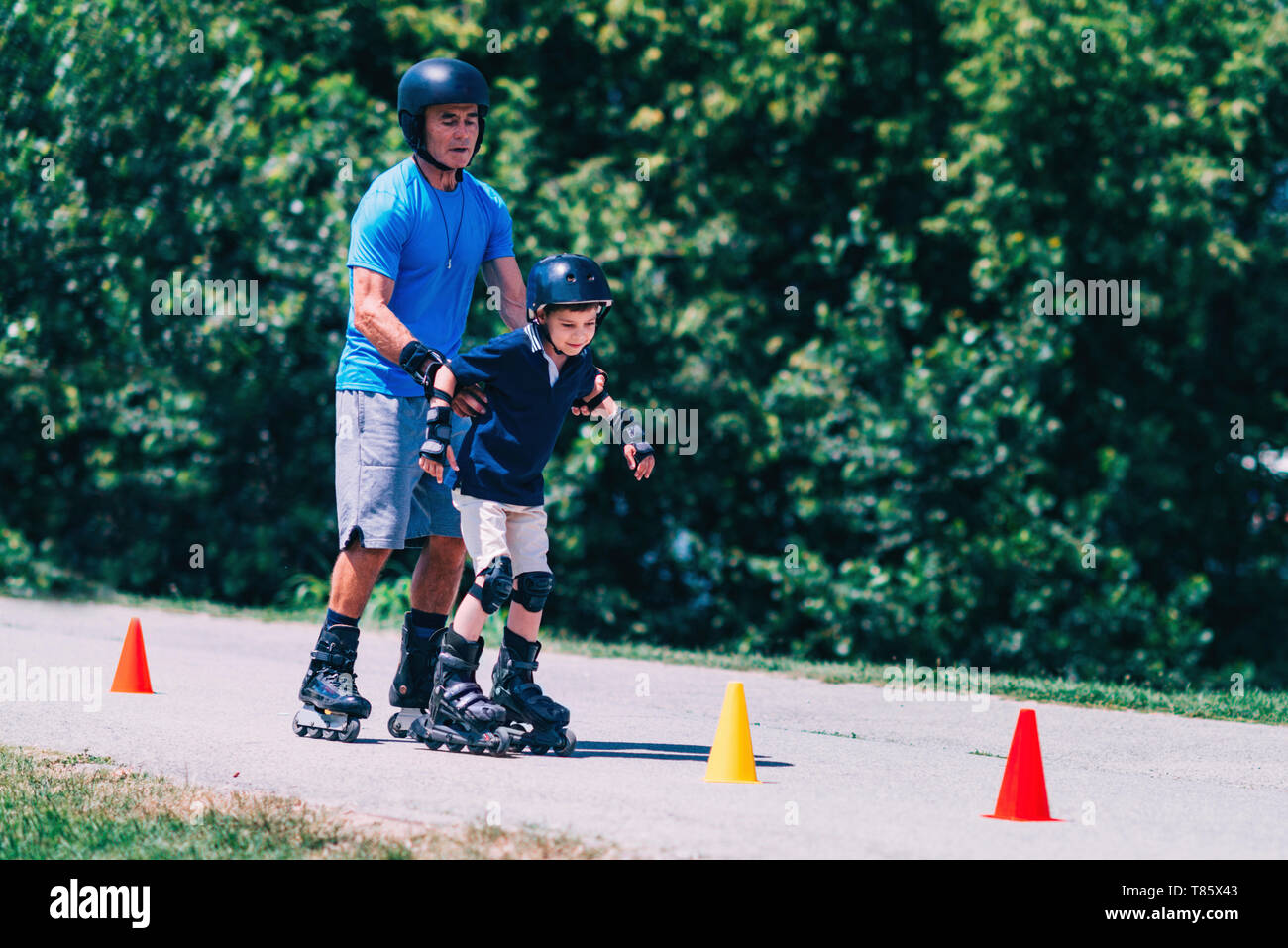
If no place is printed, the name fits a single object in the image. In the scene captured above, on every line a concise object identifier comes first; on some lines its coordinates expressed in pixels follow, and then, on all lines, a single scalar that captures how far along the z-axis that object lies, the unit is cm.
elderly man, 1266
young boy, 1239
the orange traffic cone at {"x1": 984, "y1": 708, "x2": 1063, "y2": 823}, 1055
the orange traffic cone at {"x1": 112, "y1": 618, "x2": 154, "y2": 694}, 1582
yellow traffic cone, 1157
